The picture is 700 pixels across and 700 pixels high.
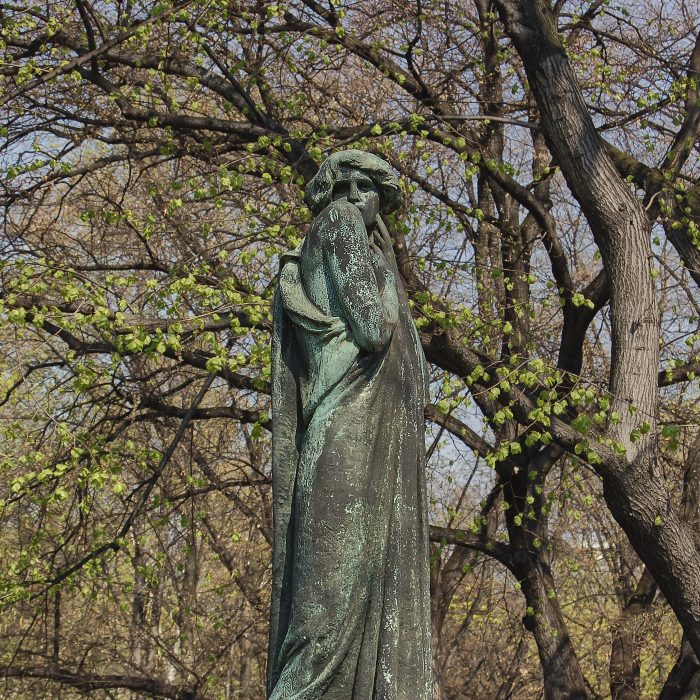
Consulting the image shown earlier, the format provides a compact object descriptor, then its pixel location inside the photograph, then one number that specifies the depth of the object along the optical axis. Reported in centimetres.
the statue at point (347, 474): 713
